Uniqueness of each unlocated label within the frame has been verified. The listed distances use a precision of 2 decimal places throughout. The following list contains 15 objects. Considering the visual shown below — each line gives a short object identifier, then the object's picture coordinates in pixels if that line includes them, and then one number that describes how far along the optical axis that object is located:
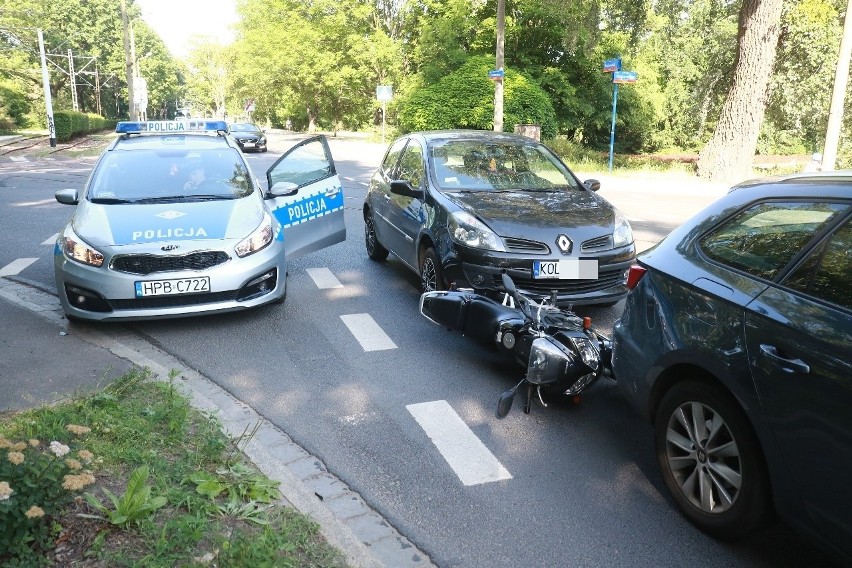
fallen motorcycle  4.33
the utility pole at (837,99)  14.95
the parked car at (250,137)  34.53
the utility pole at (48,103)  35.81
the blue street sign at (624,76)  21.39
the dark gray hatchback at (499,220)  5.95
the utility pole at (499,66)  24.69
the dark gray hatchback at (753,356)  2.64
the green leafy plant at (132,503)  2.98
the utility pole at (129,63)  38.44
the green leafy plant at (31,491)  2.57
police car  5.95
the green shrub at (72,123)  41.75
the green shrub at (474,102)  31.38
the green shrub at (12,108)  55.00
